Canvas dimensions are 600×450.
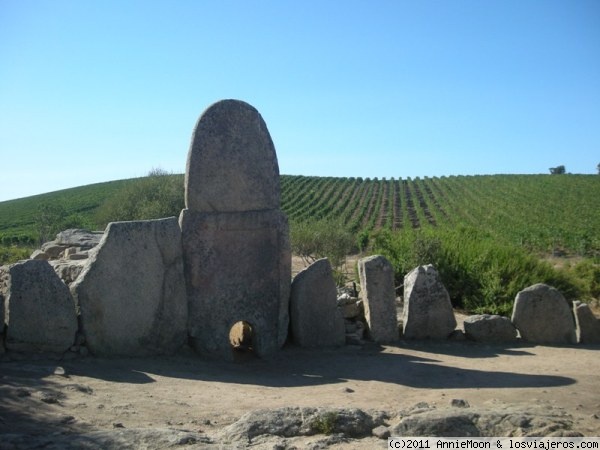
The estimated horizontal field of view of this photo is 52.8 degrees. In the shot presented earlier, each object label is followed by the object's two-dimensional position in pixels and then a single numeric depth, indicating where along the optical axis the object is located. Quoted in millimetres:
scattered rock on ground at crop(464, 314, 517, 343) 9852
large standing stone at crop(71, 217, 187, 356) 7820
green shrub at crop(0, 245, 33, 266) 15585
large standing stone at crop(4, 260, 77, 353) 7305
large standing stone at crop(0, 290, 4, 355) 7184
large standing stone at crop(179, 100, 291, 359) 8672
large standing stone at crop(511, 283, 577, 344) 9828
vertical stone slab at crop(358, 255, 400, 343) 9656
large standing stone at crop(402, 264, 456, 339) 9742
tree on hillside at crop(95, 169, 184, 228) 27127
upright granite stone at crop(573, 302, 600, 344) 9891
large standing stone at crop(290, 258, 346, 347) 9238
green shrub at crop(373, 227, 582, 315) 12438
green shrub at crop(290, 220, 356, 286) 21875
